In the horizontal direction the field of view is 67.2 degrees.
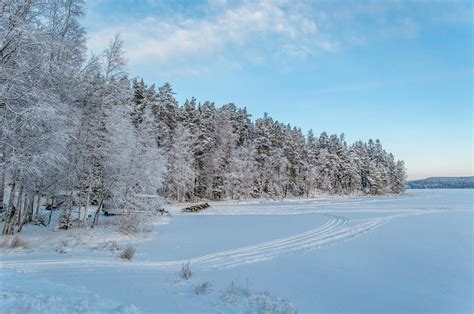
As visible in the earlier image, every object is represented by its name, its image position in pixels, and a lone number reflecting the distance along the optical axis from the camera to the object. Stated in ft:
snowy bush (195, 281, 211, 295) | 26.58
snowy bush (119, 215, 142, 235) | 60.23
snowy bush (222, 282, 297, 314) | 23.18
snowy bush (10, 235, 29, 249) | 42.01
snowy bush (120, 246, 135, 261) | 39.04
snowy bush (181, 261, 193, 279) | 31.83
